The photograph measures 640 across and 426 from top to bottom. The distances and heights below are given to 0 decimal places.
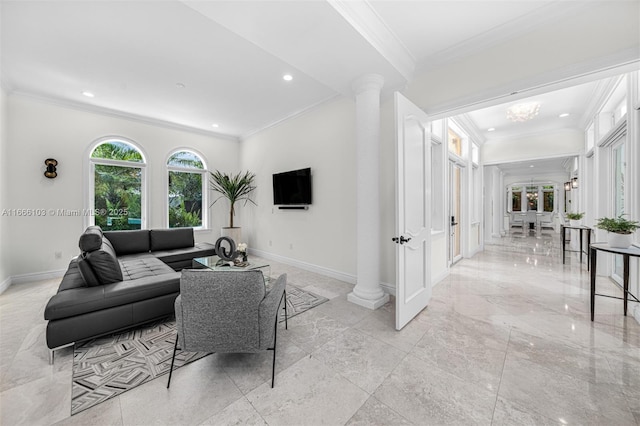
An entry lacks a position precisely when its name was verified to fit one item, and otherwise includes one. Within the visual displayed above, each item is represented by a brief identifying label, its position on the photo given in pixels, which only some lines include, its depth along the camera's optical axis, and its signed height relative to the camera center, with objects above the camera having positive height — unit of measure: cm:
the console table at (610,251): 236 -55
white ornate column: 288 +29
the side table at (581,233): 450 -42
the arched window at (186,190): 540 +52
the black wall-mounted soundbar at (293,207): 454 +9
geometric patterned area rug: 159 -118
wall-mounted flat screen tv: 439 +48
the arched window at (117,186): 450 +53
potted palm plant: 564 +58
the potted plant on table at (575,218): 500 -13
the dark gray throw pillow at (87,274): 224 -59
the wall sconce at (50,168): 393 +73
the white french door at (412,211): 234 +1
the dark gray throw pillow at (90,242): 234 -29
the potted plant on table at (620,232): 240 -20
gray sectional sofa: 193 -76
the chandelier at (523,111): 415 +180
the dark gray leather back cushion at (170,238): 430 -49
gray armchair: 155 -67
